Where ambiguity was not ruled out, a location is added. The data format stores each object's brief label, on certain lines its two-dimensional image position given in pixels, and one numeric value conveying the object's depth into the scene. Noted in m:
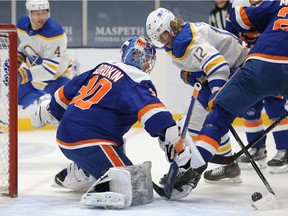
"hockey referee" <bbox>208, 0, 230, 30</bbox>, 14.19
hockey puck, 7.08
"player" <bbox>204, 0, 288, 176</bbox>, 9.06
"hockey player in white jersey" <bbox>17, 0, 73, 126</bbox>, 10.98
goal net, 7.38
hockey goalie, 6.80
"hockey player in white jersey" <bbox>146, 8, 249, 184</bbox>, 7.96
